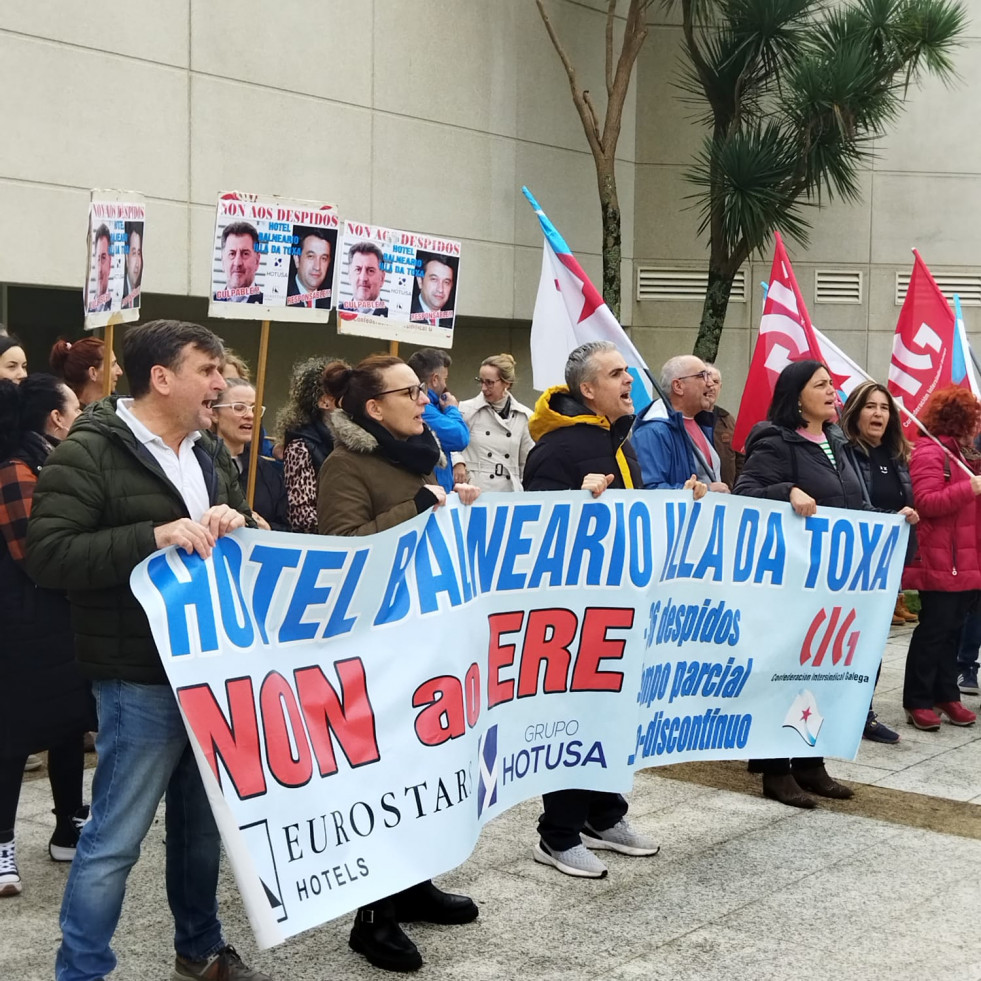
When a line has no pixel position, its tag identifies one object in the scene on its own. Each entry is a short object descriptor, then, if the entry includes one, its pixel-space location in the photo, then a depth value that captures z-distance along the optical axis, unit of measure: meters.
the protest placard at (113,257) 6.88
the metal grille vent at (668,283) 18.06
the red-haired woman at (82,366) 6.82
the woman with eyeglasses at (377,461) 4.35
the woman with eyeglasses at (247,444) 6.43
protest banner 3.66
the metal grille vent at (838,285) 18.28
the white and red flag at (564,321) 6.41
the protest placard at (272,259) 7.07
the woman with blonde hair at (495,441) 10.74
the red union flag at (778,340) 7.59
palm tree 15.20
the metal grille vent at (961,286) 18.25
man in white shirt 3.56
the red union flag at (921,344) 9.32
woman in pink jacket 7.81
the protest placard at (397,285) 8.09
